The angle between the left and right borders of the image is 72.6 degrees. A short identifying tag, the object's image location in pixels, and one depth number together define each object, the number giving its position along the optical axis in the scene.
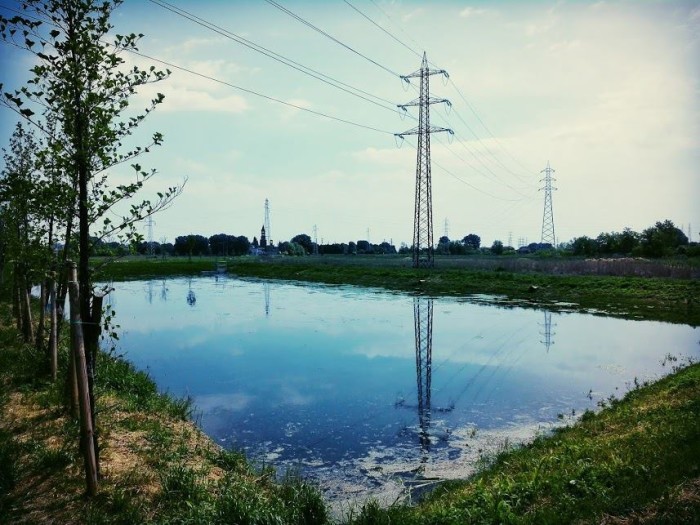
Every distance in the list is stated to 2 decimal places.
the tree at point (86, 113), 6.31
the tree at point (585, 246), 76.75
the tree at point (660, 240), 61.91
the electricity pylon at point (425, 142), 47.22
